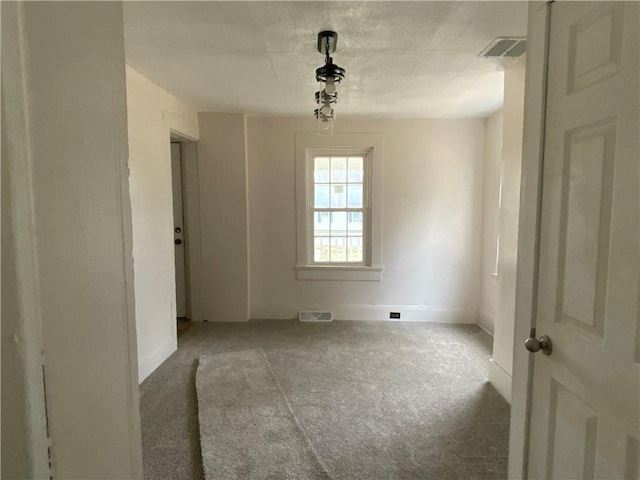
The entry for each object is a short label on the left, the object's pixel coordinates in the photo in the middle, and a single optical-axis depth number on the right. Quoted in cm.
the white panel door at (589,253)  86
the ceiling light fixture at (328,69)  197
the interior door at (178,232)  391
